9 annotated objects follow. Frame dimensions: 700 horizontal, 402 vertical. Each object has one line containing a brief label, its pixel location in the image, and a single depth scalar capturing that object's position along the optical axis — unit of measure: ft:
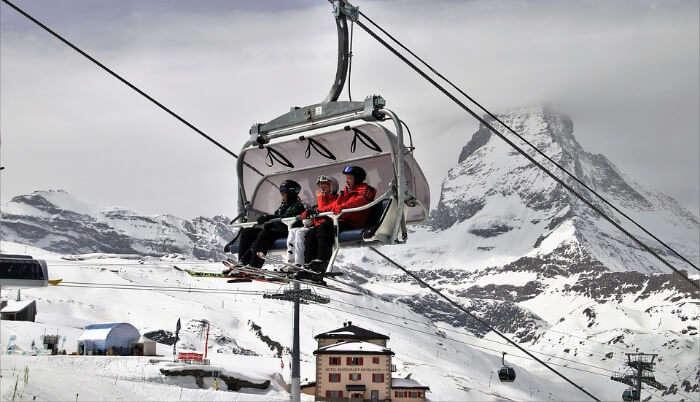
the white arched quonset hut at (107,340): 252.62
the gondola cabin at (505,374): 214.69
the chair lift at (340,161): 39.04
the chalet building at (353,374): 277.85
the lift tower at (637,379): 185.78
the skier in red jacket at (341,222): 42.63
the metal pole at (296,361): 142.62
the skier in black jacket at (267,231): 46.01
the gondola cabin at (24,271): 102.78
